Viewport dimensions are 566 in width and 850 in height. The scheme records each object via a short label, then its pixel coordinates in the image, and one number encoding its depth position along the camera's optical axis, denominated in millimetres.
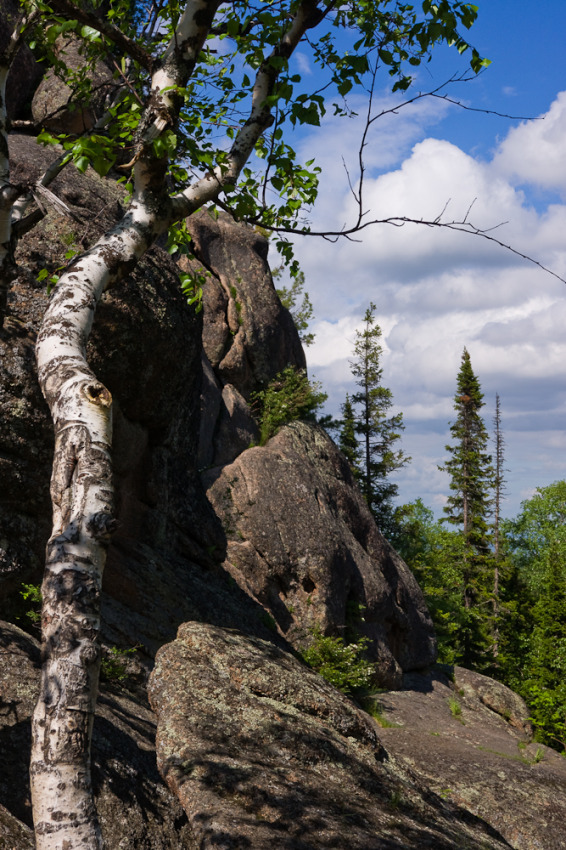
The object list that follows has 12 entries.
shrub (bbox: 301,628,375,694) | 17156
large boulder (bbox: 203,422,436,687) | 20312
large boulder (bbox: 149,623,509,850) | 4676
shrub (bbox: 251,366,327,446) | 25359
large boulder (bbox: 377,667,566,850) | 8742
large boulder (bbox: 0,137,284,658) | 8805
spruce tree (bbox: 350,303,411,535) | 37625
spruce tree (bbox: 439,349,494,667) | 42000
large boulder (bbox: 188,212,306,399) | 28391
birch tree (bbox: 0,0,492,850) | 3154
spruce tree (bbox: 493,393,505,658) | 44438
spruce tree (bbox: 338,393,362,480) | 36688
